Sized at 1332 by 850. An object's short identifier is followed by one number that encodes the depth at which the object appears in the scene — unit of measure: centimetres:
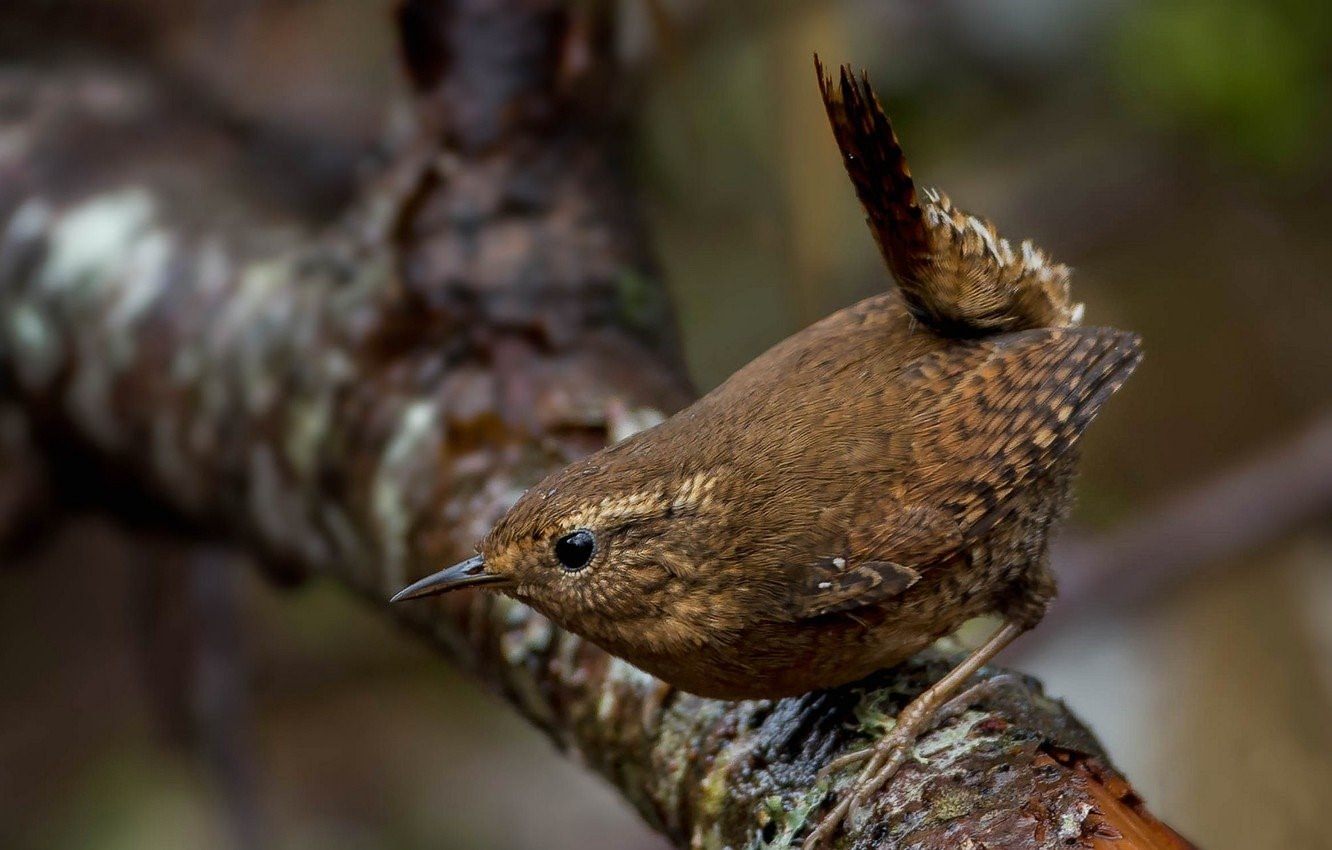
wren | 413
